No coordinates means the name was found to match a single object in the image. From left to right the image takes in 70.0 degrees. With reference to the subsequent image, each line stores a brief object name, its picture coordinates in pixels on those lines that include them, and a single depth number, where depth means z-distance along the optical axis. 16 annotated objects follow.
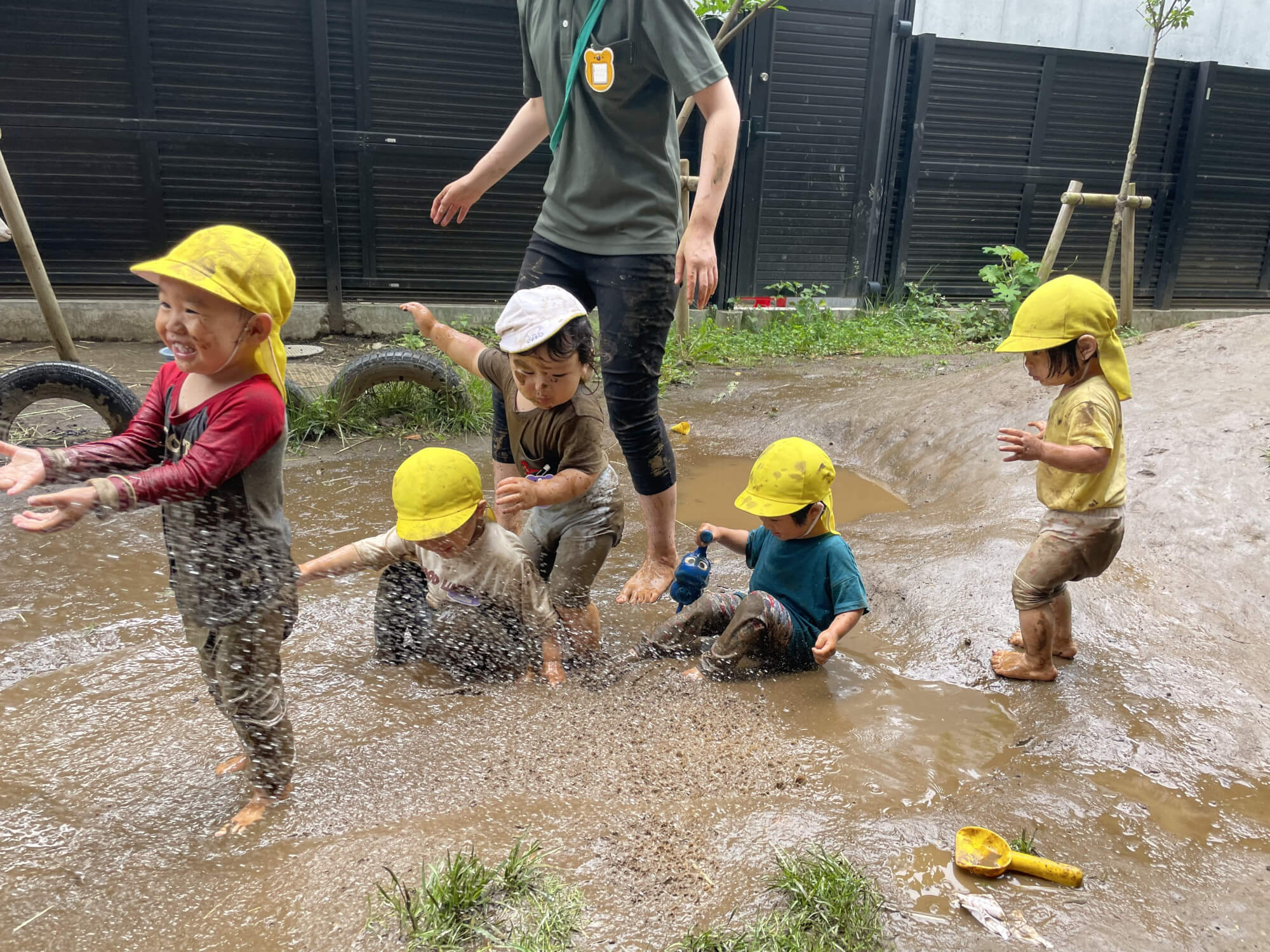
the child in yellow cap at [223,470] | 1.91
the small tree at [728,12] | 6.41
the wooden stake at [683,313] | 6.95
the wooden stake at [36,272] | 5.30
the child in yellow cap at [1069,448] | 2.70
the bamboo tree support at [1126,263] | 8.35
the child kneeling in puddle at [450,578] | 2.69
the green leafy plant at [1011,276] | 8.66
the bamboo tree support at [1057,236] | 8.00
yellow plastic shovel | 2.03
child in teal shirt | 2.83
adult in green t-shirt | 2.91
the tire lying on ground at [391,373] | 5.28
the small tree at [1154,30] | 8.44
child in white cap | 2.74
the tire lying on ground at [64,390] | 4.45
